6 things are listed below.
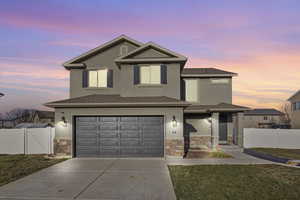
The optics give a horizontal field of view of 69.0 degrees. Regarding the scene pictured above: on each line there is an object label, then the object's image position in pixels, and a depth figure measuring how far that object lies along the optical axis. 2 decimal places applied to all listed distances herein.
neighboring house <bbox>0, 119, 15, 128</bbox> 38.39
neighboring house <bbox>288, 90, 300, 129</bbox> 33.38
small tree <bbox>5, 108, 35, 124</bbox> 69.87
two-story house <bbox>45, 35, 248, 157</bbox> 12.80
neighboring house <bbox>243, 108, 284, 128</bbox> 64.97
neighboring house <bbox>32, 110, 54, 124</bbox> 43.97
